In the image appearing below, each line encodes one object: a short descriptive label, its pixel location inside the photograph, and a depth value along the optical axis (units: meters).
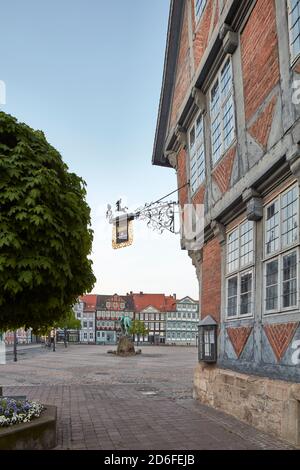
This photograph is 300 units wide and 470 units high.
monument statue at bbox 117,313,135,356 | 39.91
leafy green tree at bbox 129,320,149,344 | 97.62
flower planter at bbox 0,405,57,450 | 6.30
